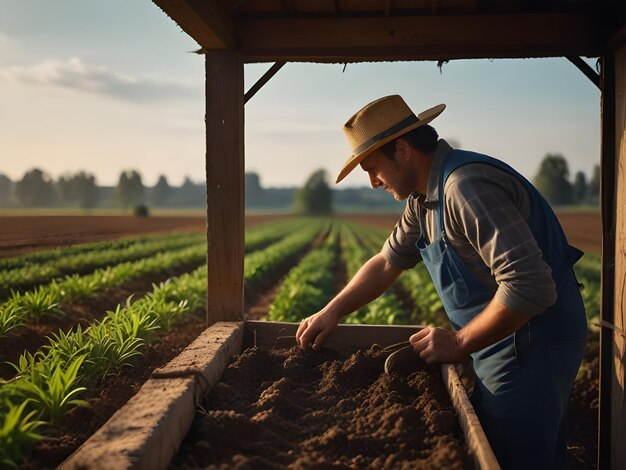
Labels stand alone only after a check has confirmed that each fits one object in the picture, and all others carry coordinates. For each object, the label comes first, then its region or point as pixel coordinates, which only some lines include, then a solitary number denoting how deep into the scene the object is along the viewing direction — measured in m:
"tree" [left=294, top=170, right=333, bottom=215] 108.44
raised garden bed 1.94
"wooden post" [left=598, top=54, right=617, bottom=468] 3.51
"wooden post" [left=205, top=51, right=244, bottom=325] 3.69
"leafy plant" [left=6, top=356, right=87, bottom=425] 2.54
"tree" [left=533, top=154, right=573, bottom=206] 71.12
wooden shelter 3.40
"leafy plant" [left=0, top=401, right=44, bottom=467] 1.92
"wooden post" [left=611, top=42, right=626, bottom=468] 3.28
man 2.23
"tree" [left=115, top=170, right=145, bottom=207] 92.44
